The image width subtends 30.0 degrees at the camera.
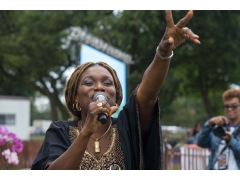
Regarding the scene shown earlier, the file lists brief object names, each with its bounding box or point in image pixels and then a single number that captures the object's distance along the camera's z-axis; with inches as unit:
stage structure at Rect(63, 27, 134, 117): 416.8
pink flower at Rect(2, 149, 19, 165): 211.2
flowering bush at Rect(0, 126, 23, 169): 210.9
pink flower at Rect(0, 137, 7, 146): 209.6
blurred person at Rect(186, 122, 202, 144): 469.4
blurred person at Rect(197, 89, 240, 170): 187.3
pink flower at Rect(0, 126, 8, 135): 211.3
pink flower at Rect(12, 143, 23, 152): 214.8
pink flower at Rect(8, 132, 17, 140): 212.4
